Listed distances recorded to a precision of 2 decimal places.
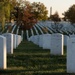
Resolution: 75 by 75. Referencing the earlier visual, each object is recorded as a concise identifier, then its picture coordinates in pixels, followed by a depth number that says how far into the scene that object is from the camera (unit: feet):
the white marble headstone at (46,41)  64.90
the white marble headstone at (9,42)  52.54
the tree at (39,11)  217.97
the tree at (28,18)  183.60
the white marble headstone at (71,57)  32.07
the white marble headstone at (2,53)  34.63
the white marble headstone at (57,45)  51.70
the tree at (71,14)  234.99
